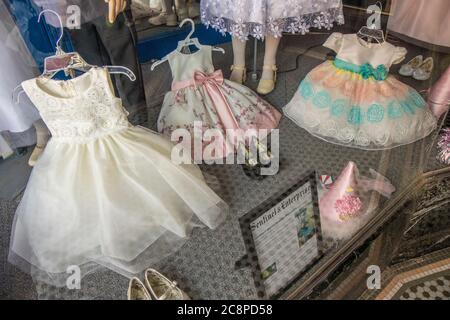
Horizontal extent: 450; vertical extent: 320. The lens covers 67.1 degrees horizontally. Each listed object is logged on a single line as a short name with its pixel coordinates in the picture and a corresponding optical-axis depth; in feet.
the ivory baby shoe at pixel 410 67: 5.49
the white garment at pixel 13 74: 3.80
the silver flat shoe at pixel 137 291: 2.99
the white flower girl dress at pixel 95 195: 3.33
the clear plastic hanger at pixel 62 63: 3.32
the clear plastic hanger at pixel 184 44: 4.93
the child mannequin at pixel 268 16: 4.80
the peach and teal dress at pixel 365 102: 4.75
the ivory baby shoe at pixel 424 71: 5.45
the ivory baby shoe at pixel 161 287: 3.06
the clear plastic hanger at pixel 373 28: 4.82
